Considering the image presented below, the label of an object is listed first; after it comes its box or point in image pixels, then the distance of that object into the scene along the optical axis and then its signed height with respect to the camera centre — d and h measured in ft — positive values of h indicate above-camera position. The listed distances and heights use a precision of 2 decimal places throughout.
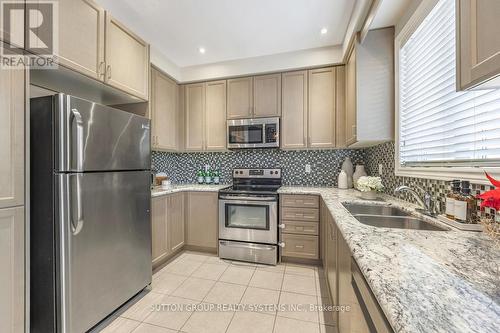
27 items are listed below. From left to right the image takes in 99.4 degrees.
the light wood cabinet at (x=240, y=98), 9.73 +3.15
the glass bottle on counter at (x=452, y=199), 3.81 -0.62
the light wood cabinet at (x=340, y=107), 8.75 +2.44
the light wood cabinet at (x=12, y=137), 3.71 +0.53
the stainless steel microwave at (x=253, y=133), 9.29 +1.46
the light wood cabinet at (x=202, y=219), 9.21 -2.37
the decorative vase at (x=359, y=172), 8.71 -0.28
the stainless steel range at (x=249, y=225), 8.39 -2.43
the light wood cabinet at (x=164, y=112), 8.64 +2.38
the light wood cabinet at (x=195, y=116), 10.36 +2.45
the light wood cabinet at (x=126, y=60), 6.02 +3.31
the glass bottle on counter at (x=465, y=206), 3.57 -0.69
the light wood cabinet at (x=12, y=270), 3.70 -1.87
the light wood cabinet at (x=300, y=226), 8.23 -2.37
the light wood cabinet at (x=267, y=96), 9.46 +3.16
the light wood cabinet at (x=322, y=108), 8.96 +2.46
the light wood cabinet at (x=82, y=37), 4.84 +3.17
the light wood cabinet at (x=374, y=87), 6.41 +2.40
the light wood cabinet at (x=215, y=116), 10.09 +2.41
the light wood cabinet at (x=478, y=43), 2.07 +1.29
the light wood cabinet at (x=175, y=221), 8.51 -2.31
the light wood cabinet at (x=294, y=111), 9.24 +2.41
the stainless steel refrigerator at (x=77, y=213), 4.27 -1.04
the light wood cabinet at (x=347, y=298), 2.70 -1.99
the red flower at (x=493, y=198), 1.87 -0.29
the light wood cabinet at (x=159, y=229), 7.59 -2.37
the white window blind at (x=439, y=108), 3.49 +1.16
